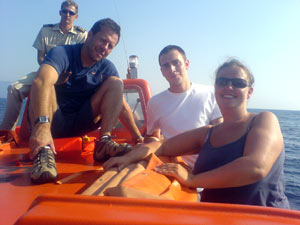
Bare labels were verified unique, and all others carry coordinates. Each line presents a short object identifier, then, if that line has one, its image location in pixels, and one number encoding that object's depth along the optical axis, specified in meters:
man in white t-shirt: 2.70
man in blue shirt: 2.62
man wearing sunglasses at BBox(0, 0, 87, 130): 4.03
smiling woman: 1.39
